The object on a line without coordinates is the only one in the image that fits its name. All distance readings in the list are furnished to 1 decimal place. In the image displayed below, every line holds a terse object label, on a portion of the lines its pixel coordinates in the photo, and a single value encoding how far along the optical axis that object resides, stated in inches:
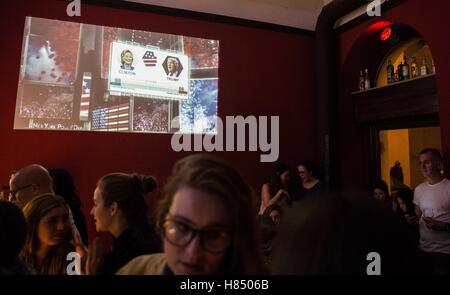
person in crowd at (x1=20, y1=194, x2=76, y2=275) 45.1
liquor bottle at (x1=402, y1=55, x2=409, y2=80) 128.1
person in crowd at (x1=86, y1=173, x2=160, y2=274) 43.2
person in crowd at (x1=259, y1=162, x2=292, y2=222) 116.7
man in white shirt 78.0
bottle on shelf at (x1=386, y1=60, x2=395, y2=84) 134.4
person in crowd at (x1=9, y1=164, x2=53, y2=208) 62.4
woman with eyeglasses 26.1
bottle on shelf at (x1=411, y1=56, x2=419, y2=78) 125.0
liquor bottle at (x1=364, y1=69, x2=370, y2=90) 145.1
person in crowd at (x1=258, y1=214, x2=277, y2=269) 62.1
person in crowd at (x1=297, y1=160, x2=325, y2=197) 122.3
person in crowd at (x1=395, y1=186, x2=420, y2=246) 93.4
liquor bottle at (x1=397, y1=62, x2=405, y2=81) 129.7
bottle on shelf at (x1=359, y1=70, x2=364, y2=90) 148.9
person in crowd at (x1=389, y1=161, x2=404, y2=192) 137.3
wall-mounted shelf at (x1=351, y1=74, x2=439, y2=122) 113.8
